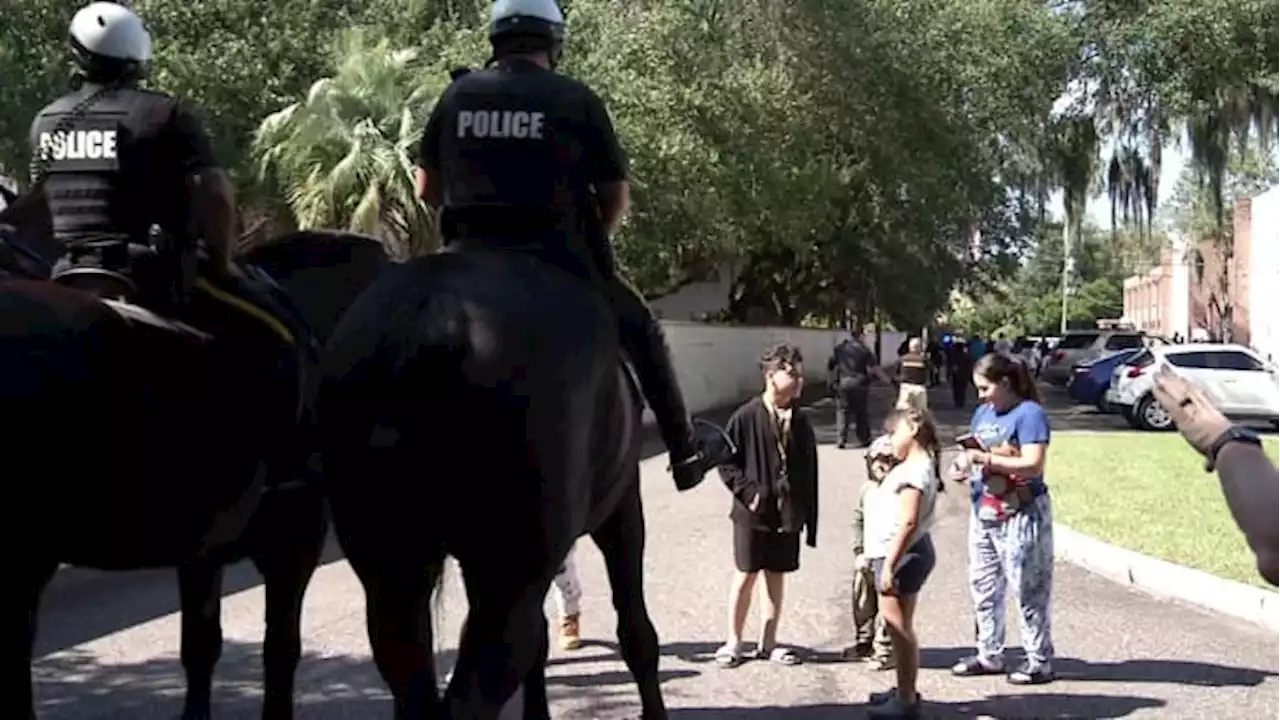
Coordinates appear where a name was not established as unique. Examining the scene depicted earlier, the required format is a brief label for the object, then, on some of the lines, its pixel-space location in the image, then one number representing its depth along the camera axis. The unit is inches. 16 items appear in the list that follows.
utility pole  3107.8
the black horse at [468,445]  159.8
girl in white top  296.0
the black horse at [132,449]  165.9
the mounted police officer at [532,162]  185.3
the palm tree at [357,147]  820.0
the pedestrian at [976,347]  1625.2
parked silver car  1674.5
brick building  1748.3
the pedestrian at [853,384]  935.0
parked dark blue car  1358.6
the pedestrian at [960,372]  1374.3
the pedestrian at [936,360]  1831.9
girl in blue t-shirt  330.6
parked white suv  1077.1
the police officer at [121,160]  192.1
